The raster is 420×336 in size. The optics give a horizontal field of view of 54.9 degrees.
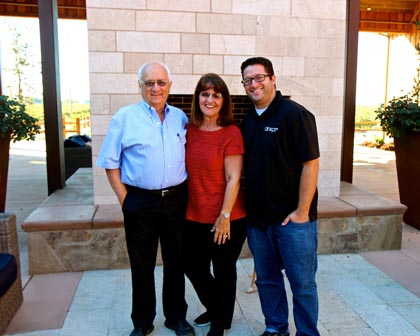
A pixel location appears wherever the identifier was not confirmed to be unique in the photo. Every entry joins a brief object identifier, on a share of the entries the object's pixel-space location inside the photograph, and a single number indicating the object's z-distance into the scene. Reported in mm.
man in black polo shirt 1954
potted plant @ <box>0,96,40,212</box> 3961
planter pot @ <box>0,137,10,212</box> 4105
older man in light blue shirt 2105
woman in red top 2082
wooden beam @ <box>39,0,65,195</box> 4137
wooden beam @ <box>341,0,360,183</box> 4617
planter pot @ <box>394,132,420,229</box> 4293
